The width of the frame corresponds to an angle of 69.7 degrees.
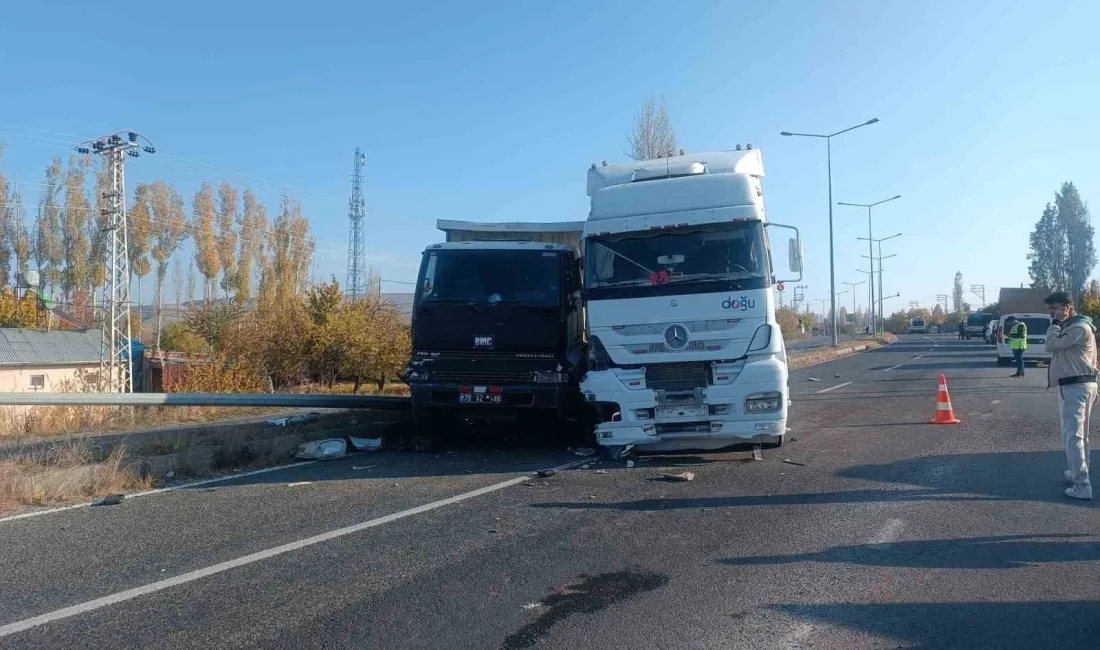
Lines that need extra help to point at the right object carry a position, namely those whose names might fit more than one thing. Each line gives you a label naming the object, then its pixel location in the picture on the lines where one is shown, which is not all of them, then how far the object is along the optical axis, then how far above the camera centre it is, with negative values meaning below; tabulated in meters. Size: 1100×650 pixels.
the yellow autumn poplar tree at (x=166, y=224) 53.03 +8.09
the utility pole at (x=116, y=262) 31.62 +3.34
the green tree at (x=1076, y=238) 92.31 +10.61
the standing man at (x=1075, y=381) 7.06 -0.48
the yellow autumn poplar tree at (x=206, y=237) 55.50 +7.32
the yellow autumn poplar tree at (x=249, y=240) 56.13 +7.23
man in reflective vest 22.80 -0.32
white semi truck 8.48 +0.18
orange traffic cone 12.36 -1.28
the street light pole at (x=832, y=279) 41.91 +2.80
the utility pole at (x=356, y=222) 66.06 +10.17
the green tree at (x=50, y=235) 52.50 +7.29
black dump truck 9.52 +0.01
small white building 38.31 -0.82
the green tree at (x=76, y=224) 52.38 +7.97
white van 29.00 -0.38
